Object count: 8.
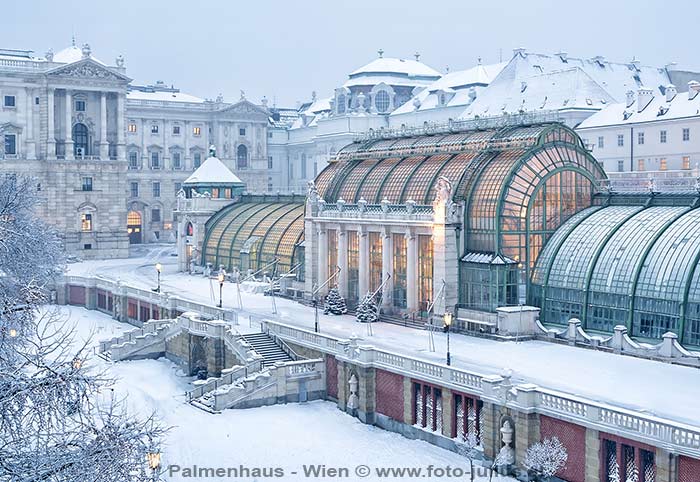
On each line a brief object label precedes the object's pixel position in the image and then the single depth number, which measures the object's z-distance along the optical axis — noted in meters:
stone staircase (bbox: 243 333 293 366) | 54.38
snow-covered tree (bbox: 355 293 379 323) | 59.72
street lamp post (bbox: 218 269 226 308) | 64.08
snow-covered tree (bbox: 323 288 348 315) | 64.06
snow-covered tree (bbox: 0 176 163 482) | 17.45
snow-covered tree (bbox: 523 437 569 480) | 35.62
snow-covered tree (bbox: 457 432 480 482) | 39.75
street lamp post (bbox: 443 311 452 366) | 43.59
